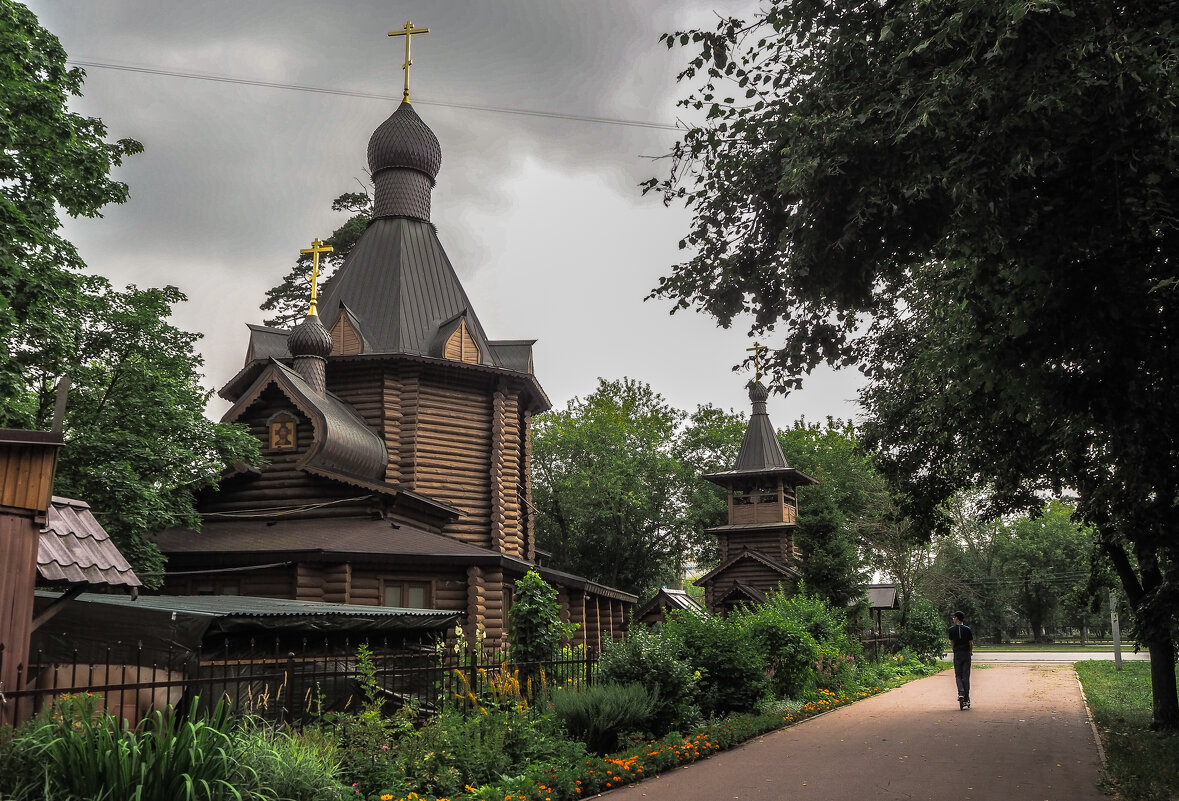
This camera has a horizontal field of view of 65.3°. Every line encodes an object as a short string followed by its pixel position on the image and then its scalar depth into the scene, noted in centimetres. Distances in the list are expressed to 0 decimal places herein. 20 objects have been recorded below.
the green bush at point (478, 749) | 869
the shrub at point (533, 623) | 1295
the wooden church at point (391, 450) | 2005
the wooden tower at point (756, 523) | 3834
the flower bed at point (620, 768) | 862
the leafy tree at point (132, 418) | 1720
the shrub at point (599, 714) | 1123
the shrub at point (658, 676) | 1258
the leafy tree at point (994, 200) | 669
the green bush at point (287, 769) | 667
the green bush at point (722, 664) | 1482
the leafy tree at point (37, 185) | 1550
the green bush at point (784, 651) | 1788
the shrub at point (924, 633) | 3531
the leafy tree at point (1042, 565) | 7300
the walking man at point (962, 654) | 1642
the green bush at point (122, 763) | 587
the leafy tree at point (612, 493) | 4797
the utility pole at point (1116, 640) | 3017
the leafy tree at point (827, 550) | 3144
